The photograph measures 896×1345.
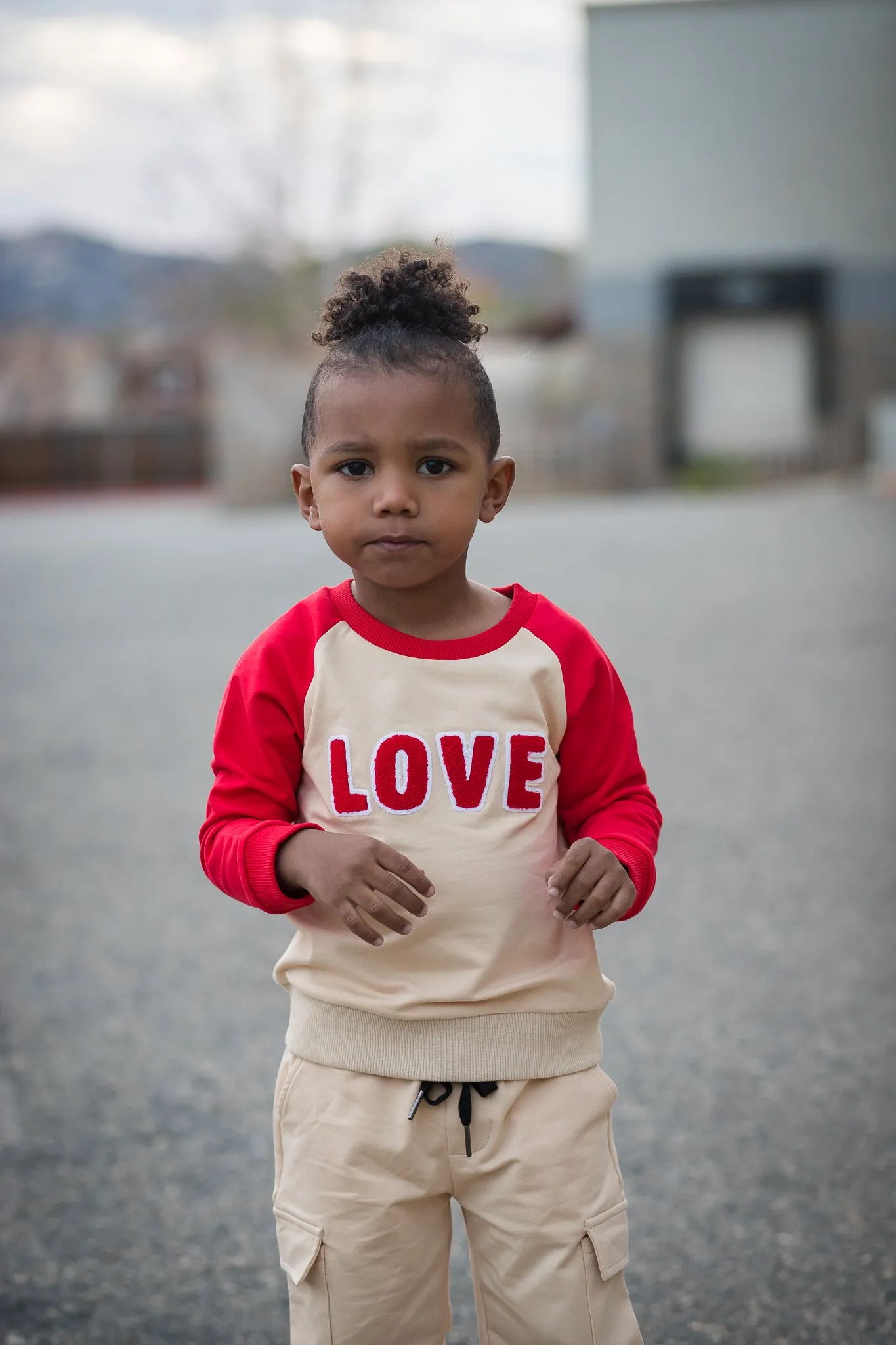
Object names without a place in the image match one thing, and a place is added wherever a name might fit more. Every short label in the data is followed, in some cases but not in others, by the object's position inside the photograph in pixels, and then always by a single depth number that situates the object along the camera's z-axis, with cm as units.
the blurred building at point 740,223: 2017
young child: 149
